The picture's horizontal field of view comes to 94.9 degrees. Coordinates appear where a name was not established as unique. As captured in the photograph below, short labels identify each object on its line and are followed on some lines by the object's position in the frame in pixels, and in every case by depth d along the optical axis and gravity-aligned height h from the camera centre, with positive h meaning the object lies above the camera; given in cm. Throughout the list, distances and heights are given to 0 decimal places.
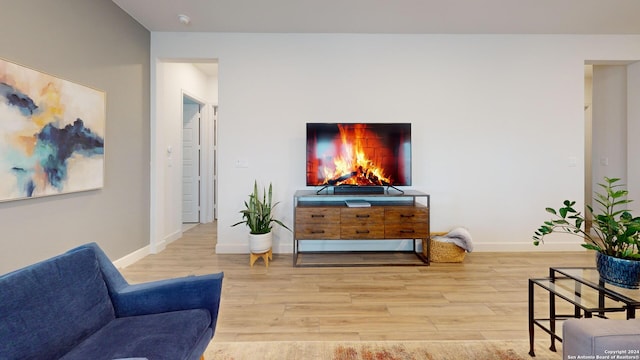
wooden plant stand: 318 -86
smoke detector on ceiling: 318 +176
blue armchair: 106 -58
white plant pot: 315 -70
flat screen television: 339 +31
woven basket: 324 -82
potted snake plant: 316 -49
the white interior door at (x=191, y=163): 533 +27
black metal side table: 132 -58
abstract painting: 192 +33
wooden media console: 314 -47
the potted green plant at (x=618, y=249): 135 -34
